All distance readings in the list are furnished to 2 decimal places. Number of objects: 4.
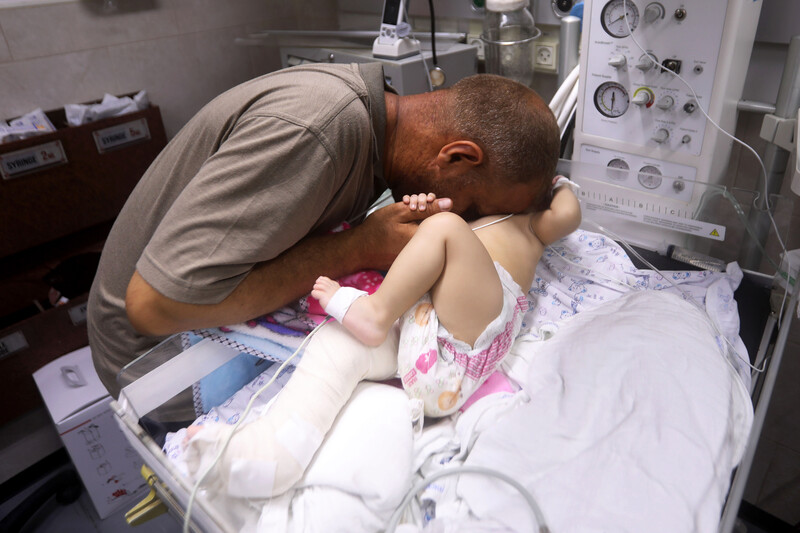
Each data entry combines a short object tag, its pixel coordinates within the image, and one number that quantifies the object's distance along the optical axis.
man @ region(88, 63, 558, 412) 0.83
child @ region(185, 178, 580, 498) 0.80
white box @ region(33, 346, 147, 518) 1.61
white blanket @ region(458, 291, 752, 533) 0.70
